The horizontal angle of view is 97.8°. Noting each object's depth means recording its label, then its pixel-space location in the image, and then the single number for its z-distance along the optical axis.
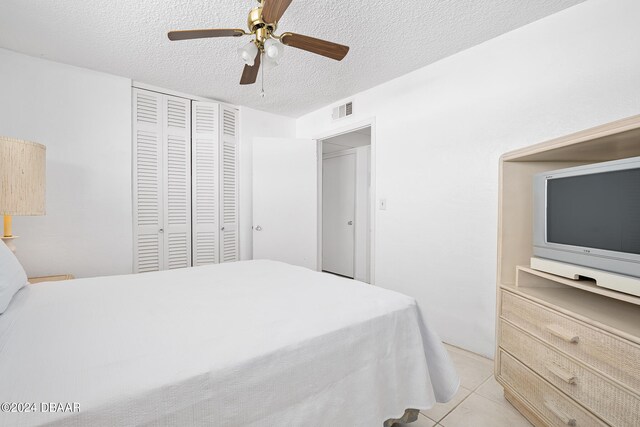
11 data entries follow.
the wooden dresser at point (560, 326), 1.03
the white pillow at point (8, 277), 1.05
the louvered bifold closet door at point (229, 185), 3.39
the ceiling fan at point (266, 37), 1.43
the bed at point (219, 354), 0.68
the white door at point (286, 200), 3.54
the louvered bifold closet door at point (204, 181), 3.22
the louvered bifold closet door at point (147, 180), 2.88
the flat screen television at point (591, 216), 1.12
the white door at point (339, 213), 4.58
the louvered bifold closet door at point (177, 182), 3.06
